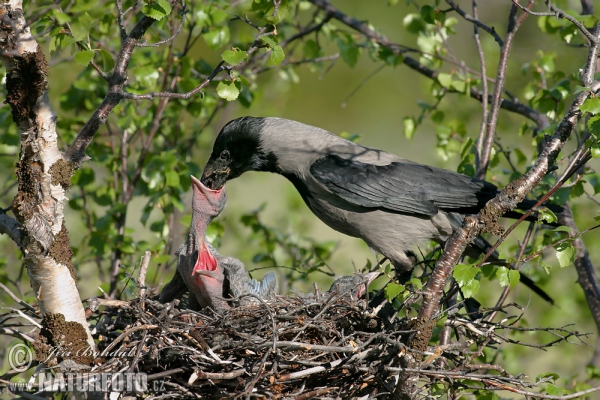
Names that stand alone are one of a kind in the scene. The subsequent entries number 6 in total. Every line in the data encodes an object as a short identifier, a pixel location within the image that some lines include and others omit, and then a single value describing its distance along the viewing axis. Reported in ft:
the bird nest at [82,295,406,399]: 20.97
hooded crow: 28.55
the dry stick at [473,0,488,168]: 27.25
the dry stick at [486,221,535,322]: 24.17
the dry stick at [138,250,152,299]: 25.66
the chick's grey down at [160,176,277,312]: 26.32
